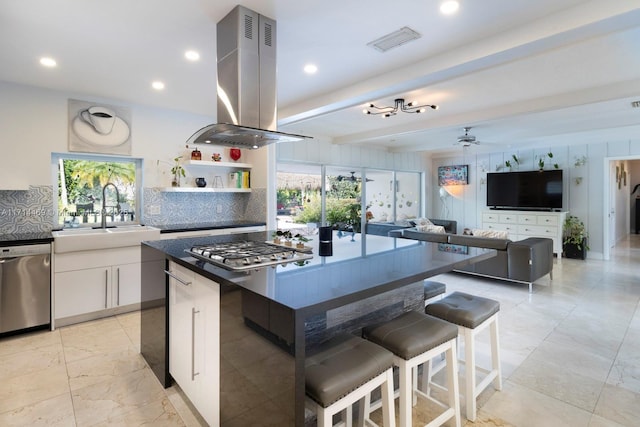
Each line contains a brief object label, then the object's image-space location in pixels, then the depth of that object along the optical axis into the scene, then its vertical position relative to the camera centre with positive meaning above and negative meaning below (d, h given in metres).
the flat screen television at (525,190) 7.39 +0.50
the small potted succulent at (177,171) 4.57 +0.54
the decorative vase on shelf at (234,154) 5.11 +0.88
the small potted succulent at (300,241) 2.20 -0.21
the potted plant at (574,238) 7.02 -0.58
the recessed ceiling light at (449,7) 2.12 +1.33
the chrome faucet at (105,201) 4.09 +0.12
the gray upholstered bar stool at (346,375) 1.26 -0.66
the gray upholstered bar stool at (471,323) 1.99 -0.68
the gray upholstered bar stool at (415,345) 1.60 -0.67
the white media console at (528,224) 7.09 -0.28
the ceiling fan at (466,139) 6.06 +1.33
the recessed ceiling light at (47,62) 2.95 +1.34
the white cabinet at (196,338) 1.68 -0.72
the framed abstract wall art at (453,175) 9.09 +1.01
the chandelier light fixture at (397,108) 4.46 +1.44
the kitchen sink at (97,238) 3.31 -0.28
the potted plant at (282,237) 2.36 -0.19
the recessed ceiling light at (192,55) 2.87 +1.37
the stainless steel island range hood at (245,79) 2.29 +0.96
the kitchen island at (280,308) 1.20 -0.44
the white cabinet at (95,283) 3.37 -0.77
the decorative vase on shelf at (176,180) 4.58 +0.43
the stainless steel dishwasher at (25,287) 3.05 -0.72
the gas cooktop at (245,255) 1.71 -0.25
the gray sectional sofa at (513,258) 4.51 -0.65
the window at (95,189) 3.97 +0.28
